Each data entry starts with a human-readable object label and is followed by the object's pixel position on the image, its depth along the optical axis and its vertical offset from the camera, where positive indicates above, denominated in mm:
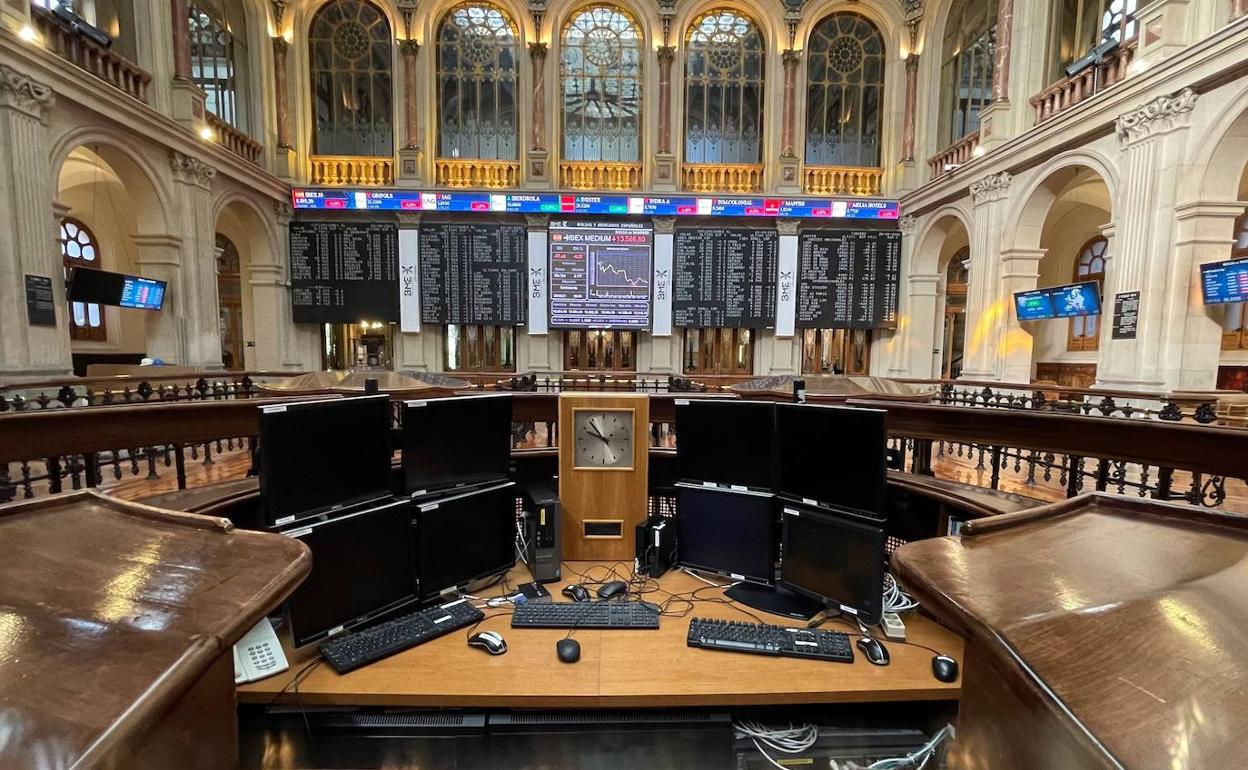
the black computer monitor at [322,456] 1652 -392
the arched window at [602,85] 10406 +5430
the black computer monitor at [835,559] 1780 -780
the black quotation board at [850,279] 10289 +1430
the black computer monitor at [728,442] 2062 -397
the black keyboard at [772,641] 1635 -966
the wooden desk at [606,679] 1450 -993
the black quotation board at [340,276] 10031 +1333
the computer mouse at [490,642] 1637 -968
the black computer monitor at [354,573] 1654 -805
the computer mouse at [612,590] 1994 -963
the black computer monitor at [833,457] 1804 -402
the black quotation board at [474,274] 10047 +1421
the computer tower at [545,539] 2139 -820
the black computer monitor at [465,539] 1965 -792
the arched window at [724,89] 10477 +5398
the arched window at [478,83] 10281 +5391
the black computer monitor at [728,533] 2072 -784
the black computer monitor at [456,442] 2023 -403
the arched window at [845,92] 10516 +5410
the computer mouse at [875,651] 1607 -970
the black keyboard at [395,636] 1585 -974
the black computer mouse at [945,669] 1521 -962
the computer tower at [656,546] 2213 -881
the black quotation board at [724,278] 10203 +1413
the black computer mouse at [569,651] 1576 -951
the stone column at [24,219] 5430 +1339
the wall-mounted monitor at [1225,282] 5258 +757
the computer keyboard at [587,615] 1782 -965
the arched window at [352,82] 10164 +5339
